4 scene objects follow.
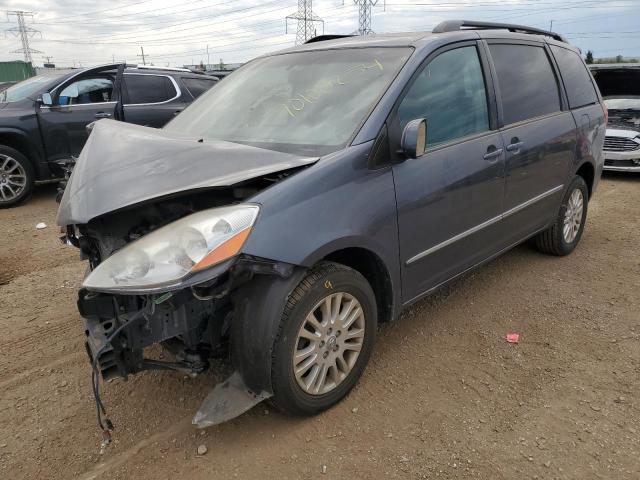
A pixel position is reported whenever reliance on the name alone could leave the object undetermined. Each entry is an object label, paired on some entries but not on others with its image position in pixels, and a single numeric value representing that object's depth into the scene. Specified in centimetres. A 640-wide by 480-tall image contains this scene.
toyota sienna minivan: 208
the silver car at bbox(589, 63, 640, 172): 827
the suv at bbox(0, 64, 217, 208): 652
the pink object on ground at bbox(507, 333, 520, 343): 322
